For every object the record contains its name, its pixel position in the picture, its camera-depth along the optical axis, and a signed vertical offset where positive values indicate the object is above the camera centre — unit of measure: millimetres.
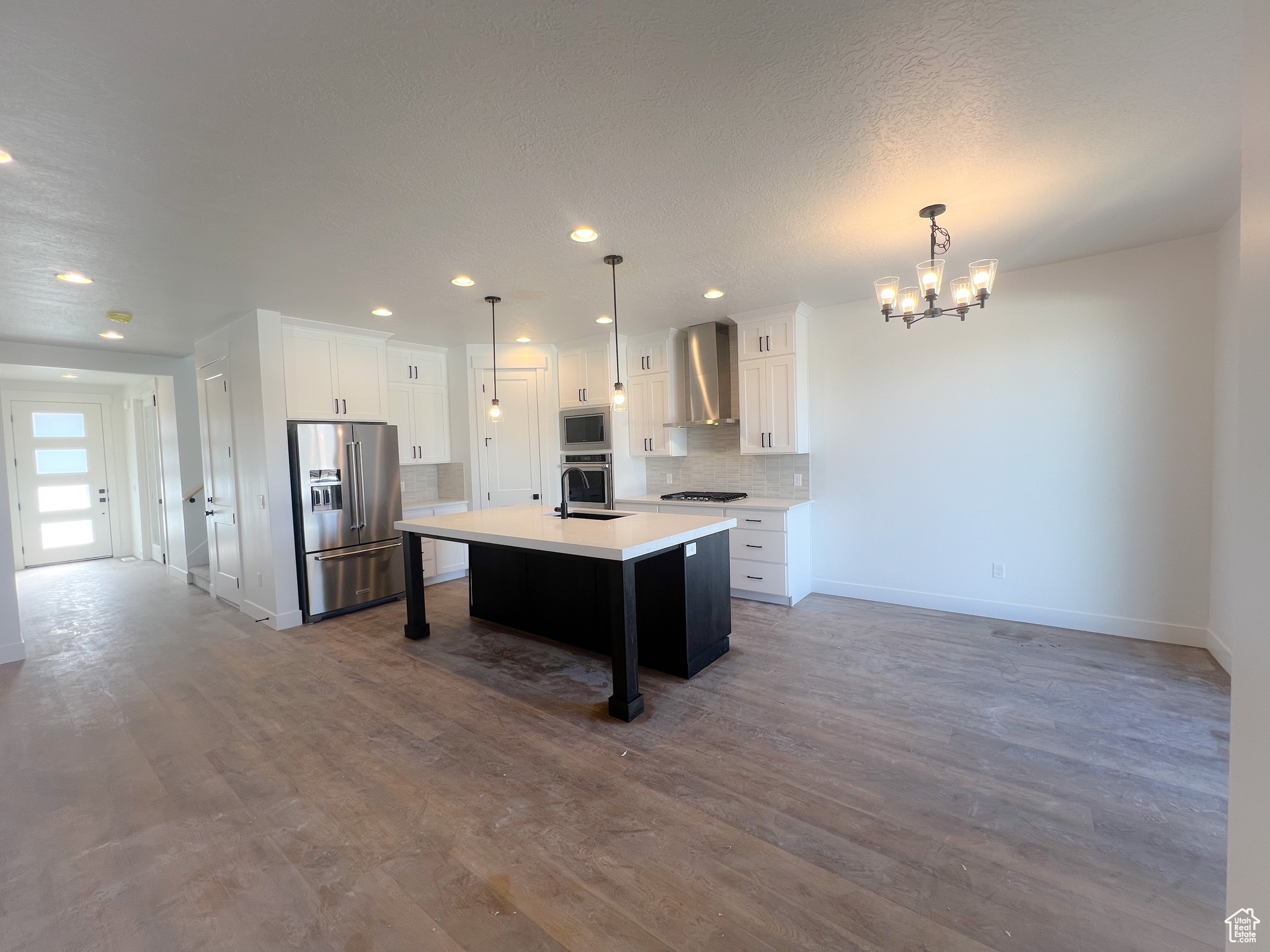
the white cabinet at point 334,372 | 4535 +831
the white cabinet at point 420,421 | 5629 +433
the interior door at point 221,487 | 4840 -200
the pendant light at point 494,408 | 4078 +385
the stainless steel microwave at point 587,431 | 5652 +268
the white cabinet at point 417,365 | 5598 +1047
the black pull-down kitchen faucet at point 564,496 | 3574 -285
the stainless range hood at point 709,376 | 5109 +731
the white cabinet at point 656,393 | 5438 +631
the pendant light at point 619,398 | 3650 +389
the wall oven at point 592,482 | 5688 -301
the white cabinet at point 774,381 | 4699 +624
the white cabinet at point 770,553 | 4539 -916
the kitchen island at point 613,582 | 2746 -852
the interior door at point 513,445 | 5820 +136
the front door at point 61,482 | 7160 -155
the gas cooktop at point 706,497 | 5023 -448
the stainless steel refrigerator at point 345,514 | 4500 -463
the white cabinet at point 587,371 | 5633 +916
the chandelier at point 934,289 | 2674 +831
